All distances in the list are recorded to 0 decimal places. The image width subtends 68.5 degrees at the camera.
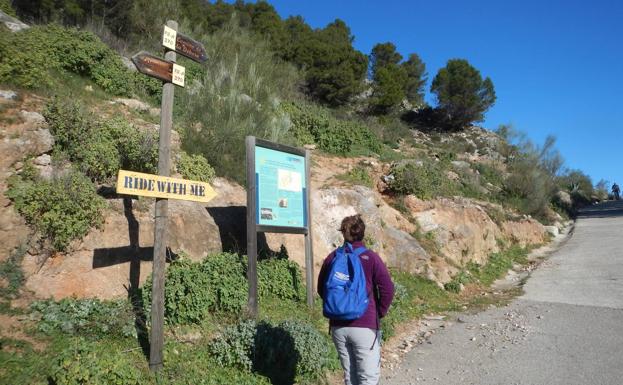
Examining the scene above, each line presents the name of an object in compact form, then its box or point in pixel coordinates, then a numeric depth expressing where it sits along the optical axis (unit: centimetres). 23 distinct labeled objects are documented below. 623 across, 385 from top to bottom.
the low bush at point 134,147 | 713
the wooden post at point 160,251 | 425
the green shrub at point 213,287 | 504
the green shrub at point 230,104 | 897
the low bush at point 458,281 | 980
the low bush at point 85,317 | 437
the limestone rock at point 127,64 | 1108
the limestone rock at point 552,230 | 1886
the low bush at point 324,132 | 1477
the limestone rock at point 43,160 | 609
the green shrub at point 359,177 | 1169
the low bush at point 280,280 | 632
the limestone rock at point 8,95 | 696
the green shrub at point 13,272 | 459
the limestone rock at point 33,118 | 661
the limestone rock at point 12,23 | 1007
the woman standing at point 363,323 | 353
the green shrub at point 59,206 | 522
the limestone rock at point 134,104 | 962
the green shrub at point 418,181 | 1247
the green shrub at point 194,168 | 776
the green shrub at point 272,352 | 468
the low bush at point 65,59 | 781
